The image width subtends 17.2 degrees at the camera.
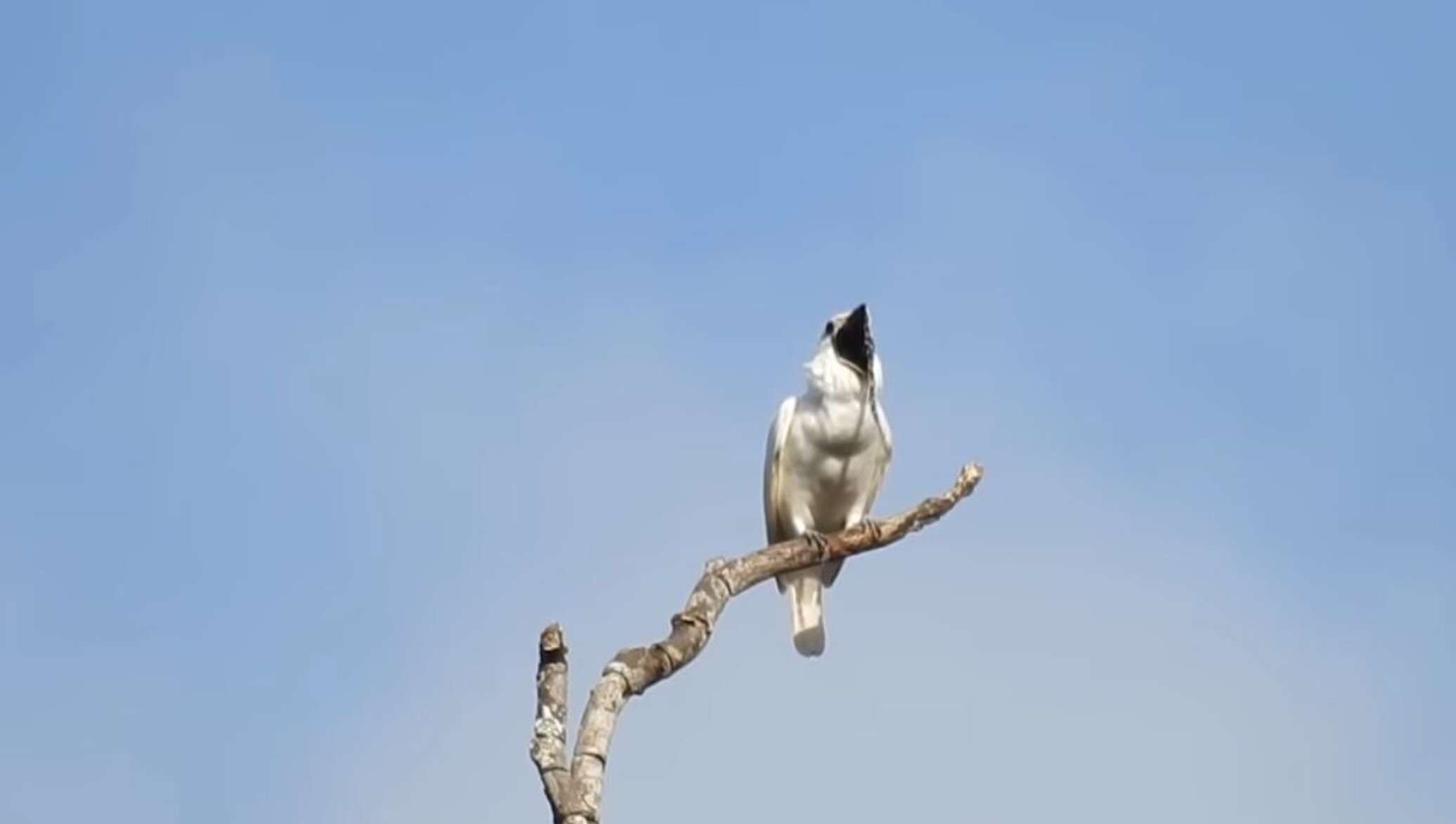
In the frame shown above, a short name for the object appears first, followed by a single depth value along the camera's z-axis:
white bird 27.50
